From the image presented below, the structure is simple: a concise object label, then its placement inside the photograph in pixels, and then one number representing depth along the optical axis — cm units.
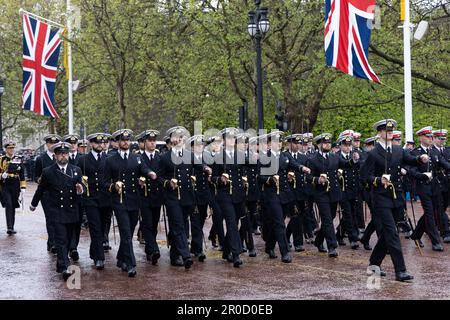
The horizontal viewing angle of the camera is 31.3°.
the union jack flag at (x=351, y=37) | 1966
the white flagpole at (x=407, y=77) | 2056
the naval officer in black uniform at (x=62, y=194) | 1200
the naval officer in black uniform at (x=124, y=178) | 1231
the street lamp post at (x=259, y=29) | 2016
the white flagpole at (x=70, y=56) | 3197
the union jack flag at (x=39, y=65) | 2888
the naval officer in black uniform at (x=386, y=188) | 1089
